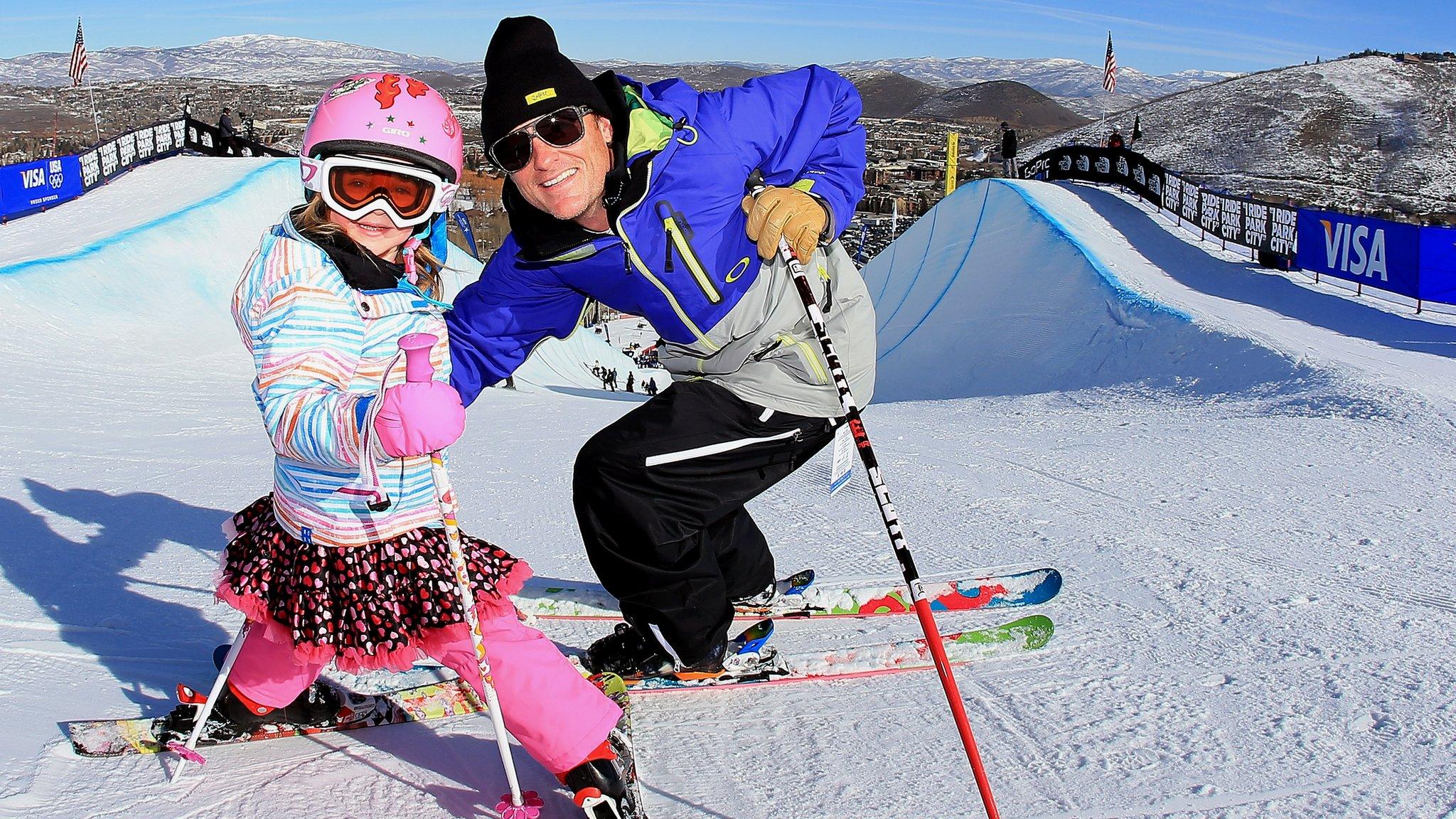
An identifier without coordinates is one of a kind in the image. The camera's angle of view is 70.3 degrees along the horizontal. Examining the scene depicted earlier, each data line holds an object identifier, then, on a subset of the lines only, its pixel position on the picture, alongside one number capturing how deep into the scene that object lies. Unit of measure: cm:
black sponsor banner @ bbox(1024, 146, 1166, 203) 2022
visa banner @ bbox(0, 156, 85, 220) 1723
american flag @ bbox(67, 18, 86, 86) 2502
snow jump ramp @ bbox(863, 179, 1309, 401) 799
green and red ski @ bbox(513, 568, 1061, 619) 337
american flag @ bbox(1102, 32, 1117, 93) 2953
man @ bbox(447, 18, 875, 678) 245
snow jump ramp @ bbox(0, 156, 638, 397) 912
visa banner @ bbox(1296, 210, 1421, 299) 1160
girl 191
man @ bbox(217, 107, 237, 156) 2661
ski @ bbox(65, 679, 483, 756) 229
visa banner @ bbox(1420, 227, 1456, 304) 1119
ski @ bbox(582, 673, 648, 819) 202
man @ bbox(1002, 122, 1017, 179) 2614
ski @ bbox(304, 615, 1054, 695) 279
